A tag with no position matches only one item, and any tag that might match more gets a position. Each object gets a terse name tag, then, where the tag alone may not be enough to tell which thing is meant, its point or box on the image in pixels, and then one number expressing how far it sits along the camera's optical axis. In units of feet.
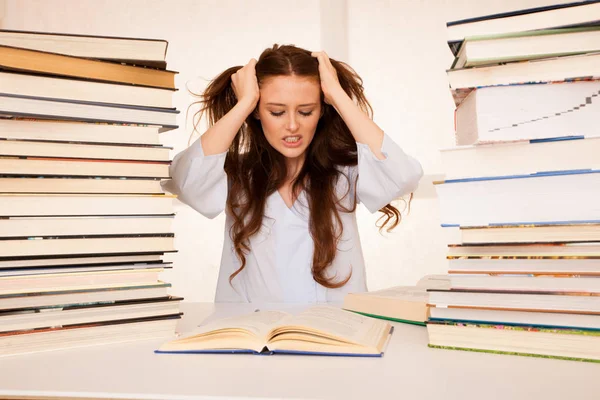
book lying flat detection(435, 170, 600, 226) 2.59
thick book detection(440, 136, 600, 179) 2.60
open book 2.68
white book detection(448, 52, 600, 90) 2.64
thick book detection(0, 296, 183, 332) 2.96
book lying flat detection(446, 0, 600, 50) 2.60
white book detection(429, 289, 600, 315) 2.58
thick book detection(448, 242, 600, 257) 2.57
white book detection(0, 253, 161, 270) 2.98
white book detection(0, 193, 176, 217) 3.00
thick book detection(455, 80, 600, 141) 2.66
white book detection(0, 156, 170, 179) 3.00
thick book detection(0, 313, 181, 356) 2.94
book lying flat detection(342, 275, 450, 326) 3.48
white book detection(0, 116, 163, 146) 3.02
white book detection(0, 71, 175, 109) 2.98
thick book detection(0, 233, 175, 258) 2.98
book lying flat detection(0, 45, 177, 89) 2.97
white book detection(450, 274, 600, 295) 2.58
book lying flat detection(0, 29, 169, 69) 3.15
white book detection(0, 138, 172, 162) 3.01
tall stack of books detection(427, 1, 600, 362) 2.60
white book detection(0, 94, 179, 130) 2.97
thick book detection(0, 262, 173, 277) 2.97
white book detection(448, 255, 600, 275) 2.58
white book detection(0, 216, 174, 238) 3.00
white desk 2.18
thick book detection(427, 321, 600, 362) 2.57
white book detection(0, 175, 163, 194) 3.01
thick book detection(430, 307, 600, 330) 2.58
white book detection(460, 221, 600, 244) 2.58
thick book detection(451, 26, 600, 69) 2.64
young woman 5.56
